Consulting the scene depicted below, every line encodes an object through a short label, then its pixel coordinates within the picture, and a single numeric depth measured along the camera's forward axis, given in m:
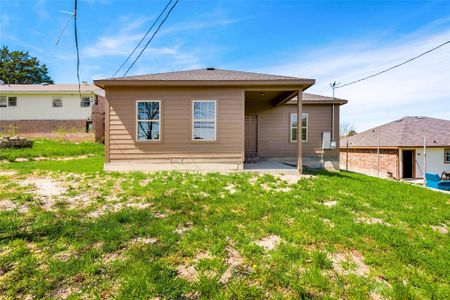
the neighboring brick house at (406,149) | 16.27
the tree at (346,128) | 50.26
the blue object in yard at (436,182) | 11.09
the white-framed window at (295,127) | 10.27
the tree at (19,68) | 33.78
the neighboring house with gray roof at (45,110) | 19.05
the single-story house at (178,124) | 7.27
